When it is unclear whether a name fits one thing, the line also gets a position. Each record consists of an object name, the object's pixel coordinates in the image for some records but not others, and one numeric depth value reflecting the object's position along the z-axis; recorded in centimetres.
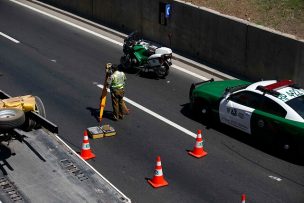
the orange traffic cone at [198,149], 1298
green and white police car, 1282
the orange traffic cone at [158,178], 1152
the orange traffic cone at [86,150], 1256
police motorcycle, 1809
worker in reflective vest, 1477
